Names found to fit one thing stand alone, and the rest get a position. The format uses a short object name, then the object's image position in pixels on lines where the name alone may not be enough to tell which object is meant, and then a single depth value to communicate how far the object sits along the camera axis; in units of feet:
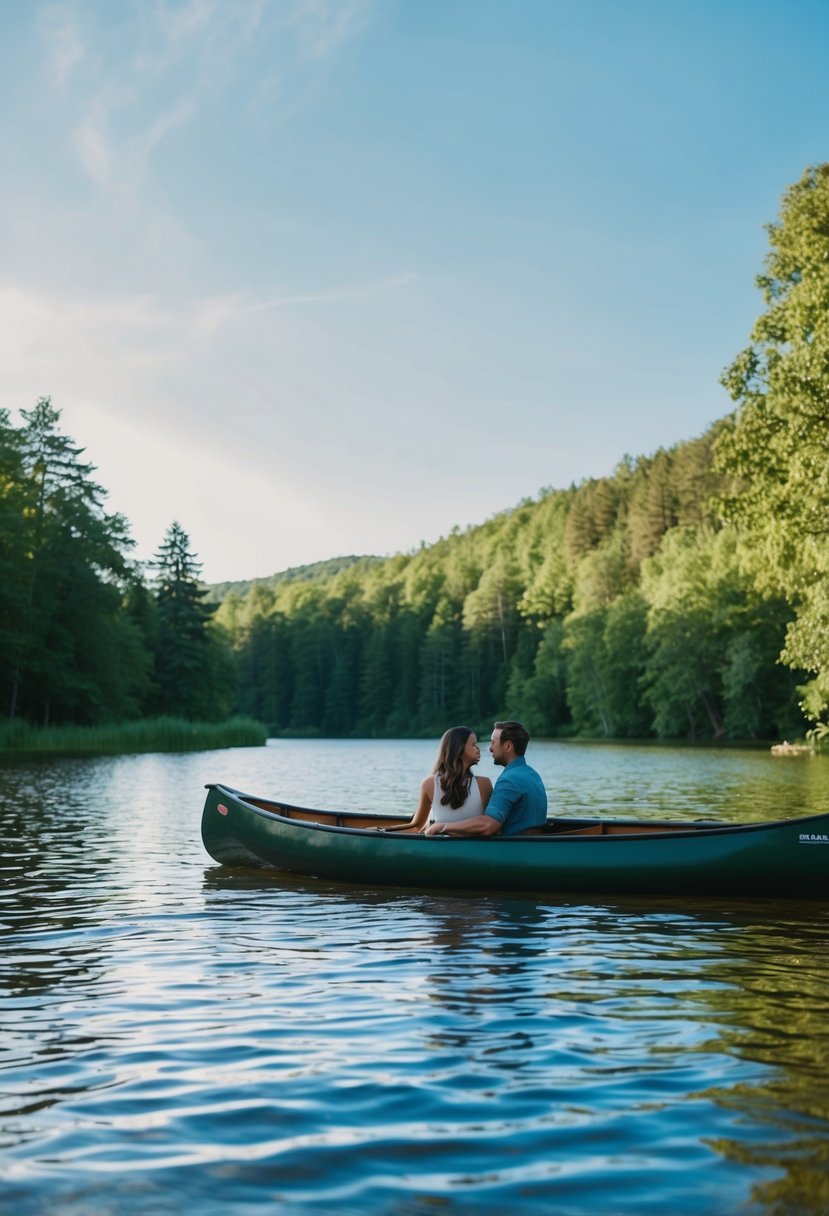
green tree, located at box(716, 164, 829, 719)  83.25
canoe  32.73
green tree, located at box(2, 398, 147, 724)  156.56
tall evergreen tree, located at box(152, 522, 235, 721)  206.69
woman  34.54
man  34.76
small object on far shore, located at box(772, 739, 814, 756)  140.26
